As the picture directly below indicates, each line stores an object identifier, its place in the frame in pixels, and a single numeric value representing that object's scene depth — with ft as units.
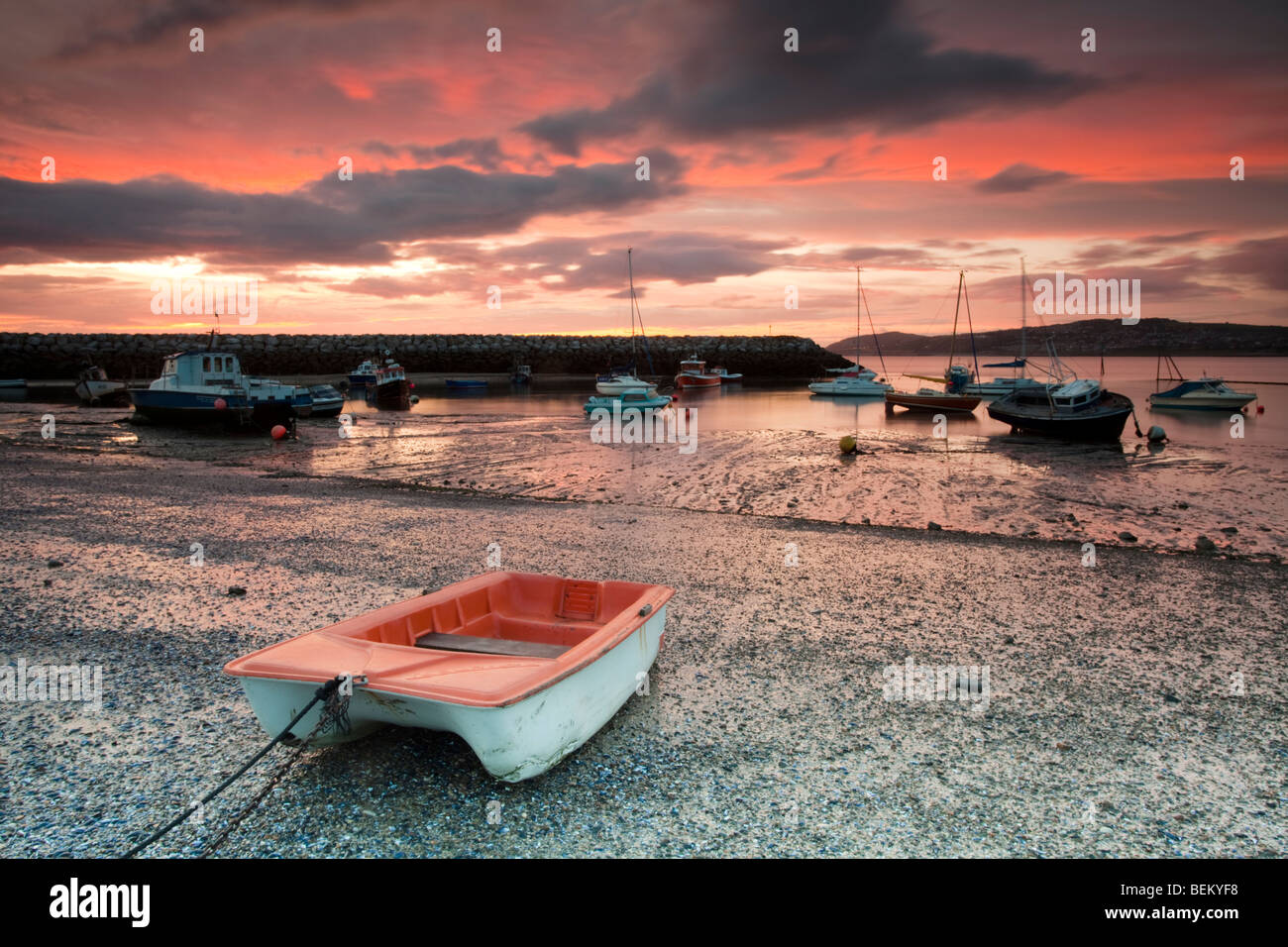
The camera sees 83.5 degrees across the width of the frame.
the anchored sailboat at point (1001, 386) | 159.50
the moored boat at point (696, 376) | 220.43
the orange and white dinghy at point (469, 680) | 12.56
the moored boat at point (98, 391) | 134.00
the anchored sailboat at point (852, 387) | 172.96
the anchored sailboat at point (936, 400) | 128.98
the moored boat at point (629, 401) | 123.75
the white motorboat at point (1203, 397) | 128.67
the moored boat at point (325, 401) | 115.03
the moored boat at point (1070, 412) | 87.25
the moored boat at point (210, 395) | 89.71
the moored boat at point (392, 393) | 145.89
